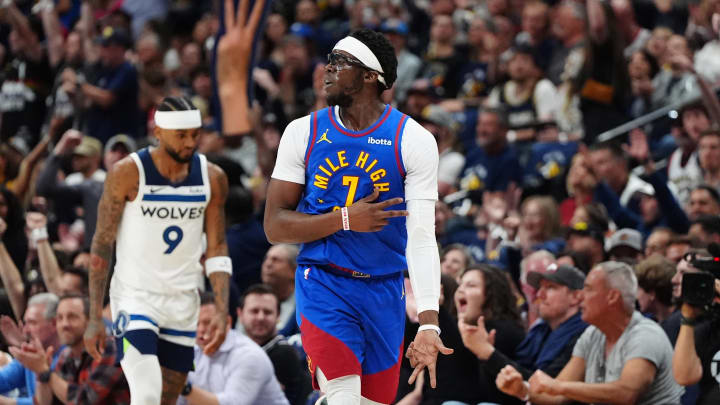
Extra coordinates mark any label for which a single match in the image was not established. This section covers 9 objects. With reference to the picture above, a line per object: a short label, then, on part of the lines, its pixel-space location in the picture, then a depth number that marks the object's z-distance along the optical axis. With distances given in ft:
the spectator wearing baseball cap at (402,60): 95.35
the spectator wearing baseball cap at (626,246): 61.46
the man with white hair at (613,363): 46.85
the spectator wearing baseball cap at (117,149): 76.69
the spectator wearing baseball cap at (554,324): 52.06
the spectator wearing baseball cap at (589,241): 60.59
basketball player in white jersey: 44.78
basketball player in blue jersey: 34.32
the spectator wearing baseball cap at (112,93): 98.48
